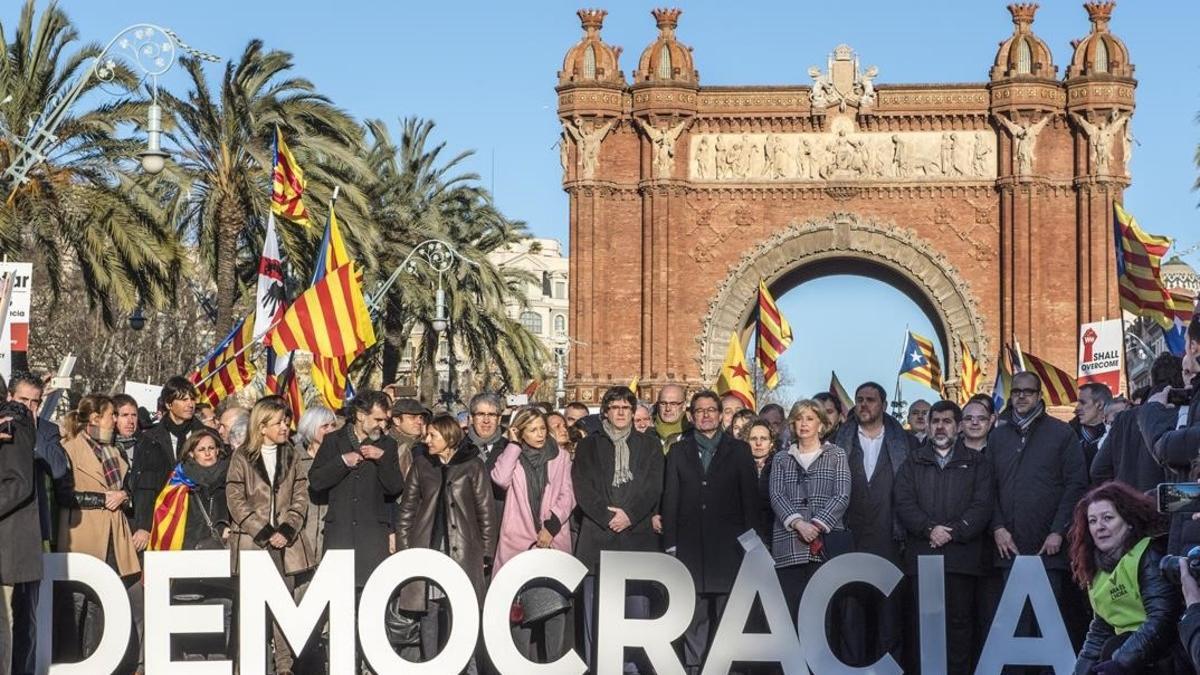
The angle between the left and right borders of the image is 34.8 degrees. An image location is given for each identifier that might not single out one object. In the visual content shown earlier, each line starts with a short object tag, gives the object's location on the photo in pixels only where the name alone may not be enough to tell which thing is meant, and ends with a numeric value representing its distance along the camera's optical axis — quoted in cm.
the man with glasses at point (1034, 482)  1288
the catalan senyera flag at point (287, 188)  2392
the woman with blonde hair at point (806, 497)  1276
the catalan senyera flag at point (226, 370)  2156
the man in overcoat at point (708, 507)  1303
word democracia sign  1159
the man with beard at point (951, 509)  1271
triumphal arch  4541
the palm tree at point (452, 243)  3916
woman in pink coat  1321
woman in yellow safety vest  787
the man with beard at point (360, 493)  1292
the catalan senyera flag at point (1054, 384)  2761
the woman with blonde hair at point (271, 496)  1265
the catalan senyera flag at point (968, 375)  4375
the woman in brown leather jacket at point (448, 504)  1284
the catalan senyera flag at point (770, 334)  3278
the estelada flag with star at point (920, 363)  3872
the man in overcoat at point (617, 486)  1323
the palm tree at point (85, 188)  2509
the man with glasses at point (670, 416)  1412
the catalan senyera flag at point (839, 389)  2575
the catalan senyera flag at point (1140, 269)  2464
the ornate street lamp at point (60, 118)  1998
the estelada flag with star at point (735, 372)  2836
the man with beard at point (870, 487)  1260
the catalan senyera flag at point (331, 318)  1967
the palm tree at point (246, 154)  2950
